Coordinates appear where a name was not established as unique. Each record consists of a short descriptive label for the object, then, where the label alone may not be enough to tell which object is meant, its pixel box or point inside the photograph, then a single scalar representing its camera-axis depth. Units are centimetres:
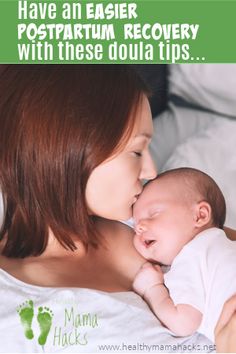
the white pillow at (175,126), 136
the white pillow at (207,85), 135
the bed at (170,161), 95
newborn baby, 95
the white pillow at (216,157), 119
